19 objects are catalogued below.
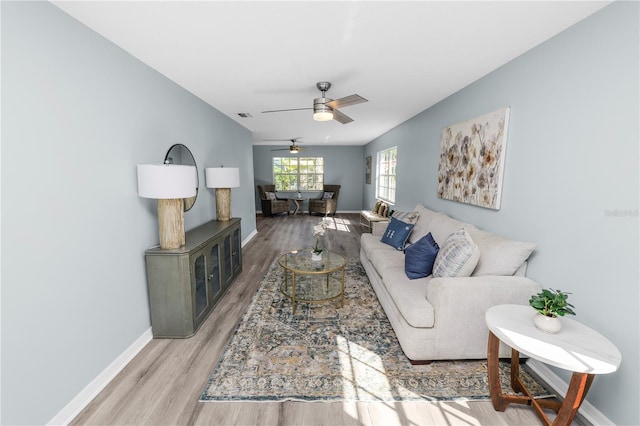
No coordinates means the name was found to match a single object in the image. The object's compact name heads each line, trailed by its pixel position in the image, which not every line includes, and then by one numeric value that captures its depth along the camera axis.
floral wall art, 2.40
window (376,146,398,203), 5.88
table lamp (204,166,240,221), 3.46
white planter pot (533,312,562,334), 1.40
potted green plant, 1.40
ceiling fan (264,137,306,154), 7.29
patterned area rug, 1.78
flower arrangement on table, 3.12
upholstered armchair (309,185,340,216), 8.67
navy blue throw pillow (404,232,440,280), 2.53
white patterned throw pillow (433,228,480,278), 2.12
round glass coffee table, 2.82
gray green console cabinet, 2.27
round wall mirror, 2.70
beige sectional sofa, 1.94
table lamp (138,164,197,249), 2.06
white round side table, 1.22
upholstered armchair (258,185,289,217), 8.49
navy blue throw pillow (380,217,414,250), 3.45
